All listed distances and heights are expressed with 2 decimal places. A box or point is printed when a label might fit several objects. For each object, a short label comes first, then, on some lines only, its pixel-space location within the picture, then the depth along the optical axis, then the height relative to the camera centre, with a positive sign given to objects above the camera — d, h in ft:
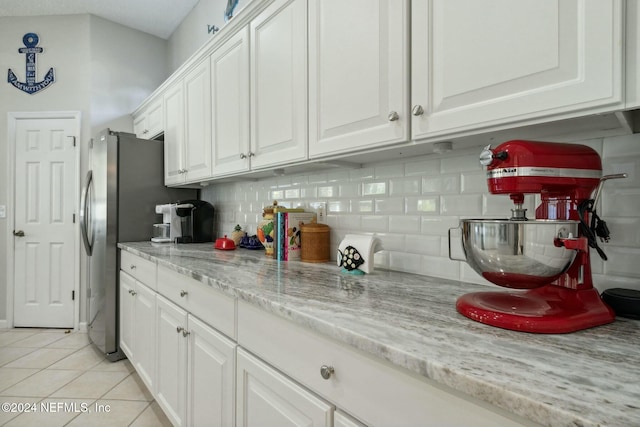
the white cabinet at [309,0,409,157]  3.48 +1.62
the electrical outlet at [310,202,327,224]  5.95 +0.06
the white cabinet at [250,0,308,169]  4.76 +2.01
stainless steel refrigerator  8.52 +0.14
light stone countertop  1.47 -0.79
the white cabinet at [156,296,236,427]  3.98 -2.15
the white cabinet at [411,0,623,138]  2.25 +1.21
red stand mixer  2.31 -0.18
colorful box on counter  5.67 -0.34
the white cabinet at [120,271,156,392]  6.31 -2.35
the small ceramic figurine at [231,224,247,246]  7.66 -0.48
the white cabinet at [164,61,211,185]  7.28 +2.04
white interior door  11.27 -0.30
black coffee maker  8.46 -0.16
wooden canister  5.47 -0.46
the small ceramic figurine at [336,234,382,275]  4.33 -0.51
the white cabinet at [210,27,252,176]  6.00 +2.08
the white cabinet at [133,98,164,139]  9.66 +2.90
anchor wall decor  11.20 +4.66
